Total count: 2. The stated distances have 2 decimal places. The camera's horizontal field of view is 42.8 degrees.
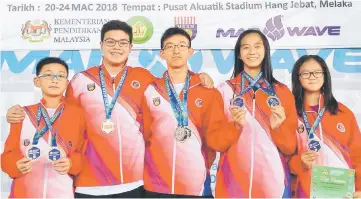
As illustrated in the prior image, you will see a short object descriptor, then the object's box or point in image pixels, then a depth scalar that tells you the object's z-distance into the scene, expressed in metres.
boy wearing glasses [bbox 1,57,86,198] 2.38
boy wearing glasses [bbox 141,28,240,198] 2.35
